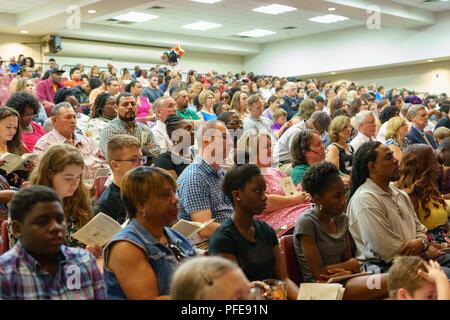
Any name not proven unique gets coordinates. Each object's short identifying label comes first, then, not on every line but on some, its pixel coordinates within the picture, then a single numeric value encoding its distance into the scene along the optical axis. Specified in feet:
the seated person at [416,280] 6.83
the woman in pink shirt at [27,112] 15.60
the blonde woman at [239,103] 25.82
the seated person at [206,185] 10.89
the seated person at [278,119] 25.81
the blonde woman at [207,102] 25.33
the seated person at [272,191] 12.50
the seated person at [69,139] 14.88
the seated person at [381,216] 10.20
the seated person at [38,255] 5.82
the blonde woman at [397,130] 19.47
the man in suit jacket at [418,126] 21.79
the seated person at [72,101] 19.63
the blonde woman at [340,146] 16.74
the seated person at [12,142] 12.35
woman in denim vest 6.64
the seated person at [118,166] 10.14
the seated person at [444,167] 16.15
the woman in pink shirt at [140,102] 26.76
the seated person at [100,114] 18.81
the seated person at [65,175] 9.11
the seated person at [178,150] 14.55
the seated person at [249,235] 8.26
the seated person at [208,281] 4.91
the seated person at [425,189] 12.12
